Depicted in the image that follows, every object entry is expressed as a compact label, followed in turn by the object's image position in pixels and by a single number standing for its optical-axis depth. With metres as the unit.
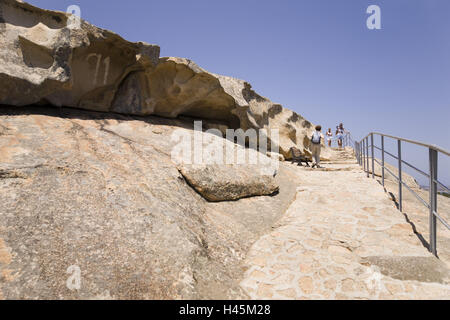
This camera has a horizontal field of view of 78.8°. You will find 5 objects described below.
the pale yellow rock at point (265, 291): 2.85
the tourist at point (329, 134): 20.13
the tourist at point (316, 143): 10.45
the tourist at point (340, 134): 18.98
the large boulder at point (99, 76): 5.54
